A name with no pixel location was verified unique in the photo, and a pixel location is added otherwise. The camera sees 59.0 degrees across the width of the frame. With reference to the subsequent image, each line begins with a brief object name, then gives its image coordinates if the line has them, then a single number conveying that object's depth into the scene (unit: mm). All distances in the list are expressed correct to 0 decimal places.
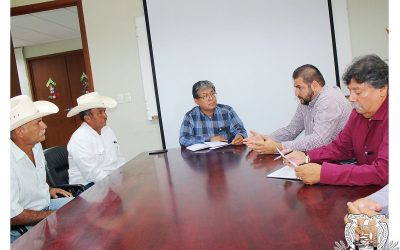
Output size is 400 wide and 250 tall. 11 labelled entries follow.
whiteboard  3873
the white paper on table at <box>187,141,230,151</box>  2686
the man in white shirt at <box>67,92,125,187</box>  2723
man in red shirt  1380
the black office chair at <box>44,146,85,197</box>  2561
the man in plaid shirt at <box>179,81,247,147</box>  3178
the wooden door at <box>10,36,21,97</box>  3928
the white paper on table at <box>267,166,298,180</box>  1625
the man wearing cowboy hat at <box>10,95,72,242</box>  2018
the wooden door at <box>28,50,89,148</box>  7359
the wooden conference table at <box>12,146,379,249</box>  1037
